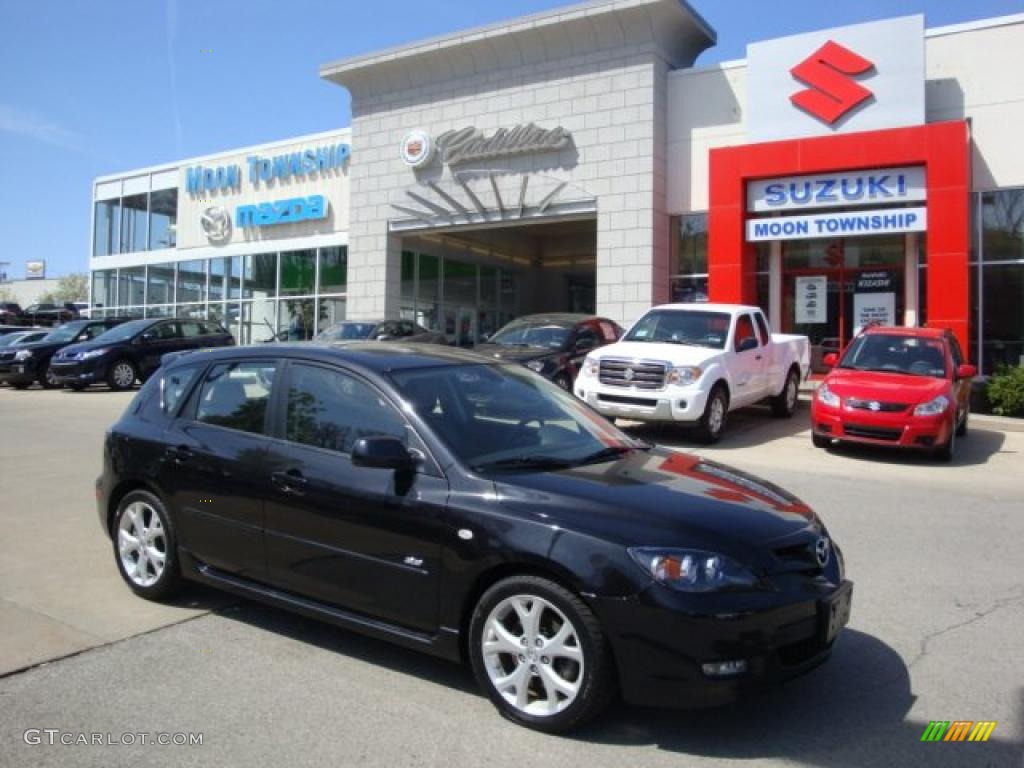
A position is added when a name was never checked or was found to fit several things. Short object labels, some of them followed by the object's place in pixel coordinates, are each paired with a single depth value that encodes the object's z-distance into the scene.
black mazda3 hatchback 3.41
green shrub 15.28
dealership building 18.31
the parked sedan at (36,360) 21.06
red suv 10.77
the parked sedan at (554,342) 14.38
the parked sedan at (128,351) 19.53
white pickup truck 11.55
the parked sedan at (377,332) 19.34
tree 92.94
